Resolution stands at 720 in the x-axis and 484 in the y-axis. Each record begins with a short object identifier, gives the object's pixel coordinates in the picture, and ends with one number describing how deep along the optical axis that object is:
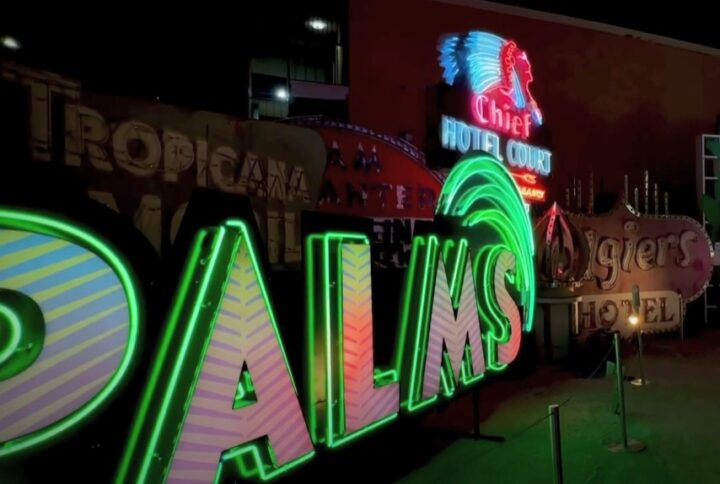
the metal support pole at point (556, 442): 3.66
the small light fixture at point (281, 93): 12.10
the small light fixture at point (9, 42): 8.05
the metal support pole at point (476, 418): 6.54
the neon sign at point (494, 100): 11.50
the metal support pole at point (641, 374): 8.94
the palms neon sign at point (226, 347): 2.43
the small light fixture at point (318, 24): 11.76
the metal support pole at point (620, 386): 6.08
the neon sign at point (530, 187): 12.89
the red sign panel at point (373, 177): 10.20
